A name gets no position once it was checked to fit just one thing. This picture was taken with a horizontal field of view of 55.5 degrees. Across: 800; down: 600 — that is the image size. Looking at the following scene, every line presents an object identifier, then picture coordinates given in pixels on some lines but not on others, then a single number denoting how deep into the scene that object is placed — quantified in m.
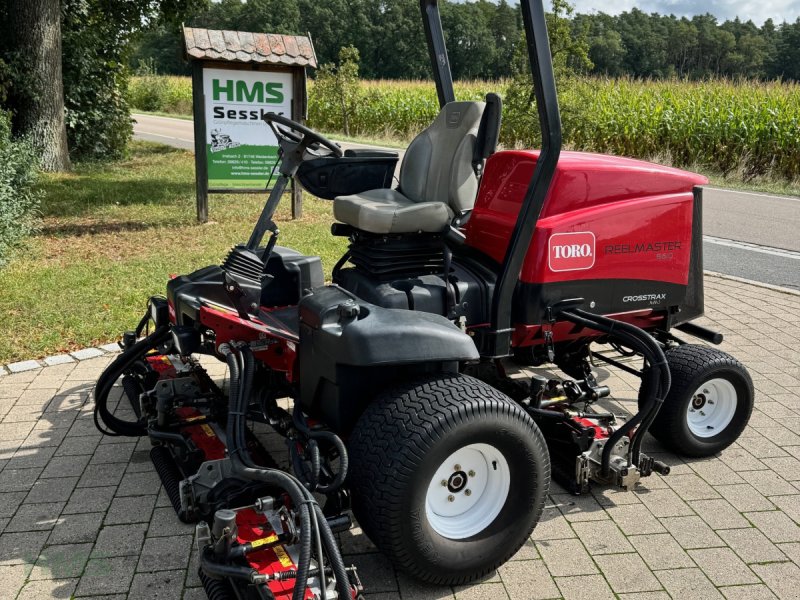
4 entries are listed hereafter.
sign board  8.45
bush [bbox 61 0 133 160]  13.45
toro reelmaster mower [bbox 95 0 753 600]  2.57
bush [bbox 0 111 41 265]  7.07
